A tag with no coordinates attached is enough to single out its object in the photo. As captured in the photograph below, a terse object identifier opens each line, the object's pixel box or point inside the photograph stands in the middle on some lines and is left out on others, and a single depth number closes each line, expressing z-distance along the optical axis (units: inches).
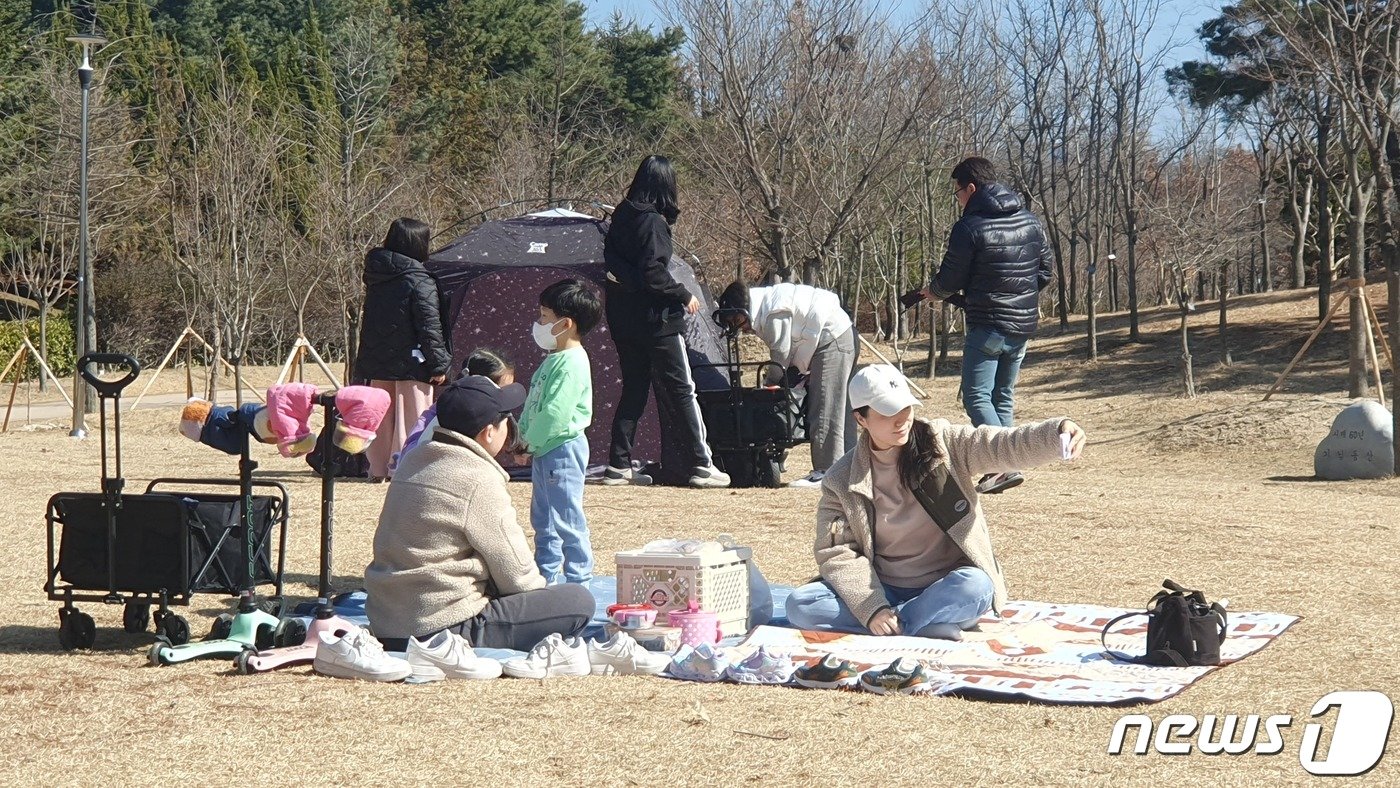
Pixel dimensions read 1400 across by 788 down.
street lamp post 631.8
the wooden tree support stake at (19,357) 702.5
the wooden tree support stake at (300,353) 624.4
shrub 1134.4
